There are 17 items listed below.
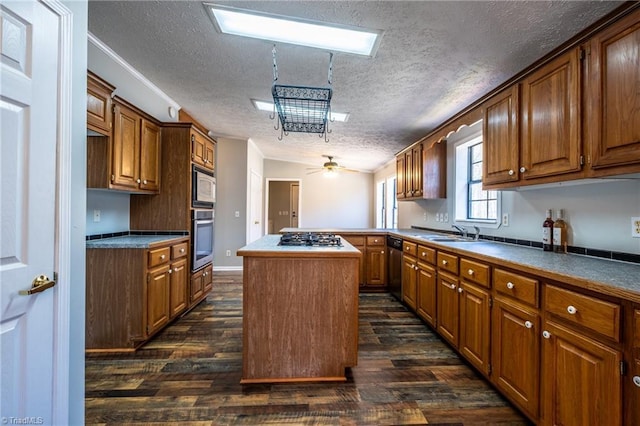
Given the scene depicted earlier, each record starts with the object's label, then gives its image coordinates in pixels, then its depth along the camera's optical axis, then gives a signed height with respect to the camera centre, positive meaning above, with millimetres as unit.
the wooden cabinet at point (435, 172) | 3617 +569
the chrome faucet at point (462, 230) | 3129 -165
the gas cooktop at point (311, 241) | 2258 -223
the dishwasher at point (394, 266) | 3678 -702
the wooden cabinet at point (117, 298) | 2359 -729
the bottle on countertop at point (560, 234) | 1965 -126
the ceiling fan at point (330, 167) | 5812 +1003
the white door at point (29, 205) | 986 +29
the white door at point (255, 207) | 5887 +165
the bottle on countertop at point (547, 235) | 2033 -136
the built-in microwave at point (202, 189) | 3243 +316
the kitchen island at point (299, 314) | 1937 -699
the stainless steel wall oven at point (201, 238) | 3273 -307
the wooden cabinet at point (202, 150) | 3260 +812
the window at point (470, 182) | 3009 +399
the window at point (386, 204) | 6277 +274
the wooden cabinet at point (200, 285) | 3271 -894
